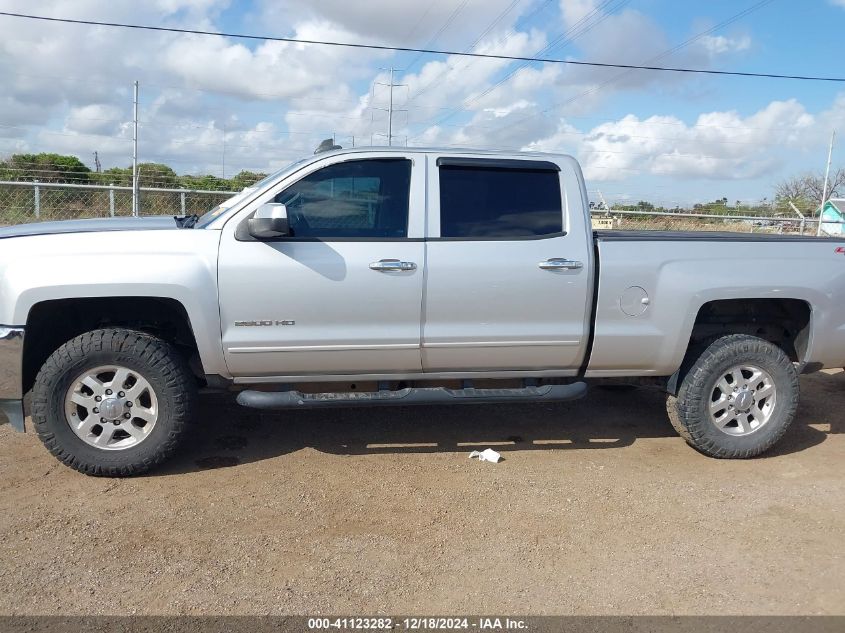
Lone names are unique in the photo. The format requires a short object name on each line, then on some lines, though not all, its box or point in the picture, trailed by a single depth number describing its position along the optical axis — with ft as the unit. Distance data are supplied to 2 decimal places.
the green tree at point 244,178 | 56.90
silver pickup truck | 12.75
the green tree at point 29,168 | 45.63
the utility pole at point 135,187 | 35.99
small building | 54.44
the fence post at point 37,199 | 35.85
